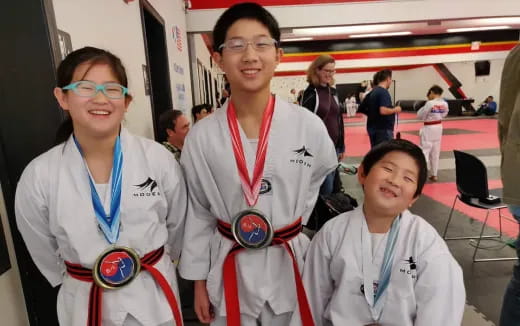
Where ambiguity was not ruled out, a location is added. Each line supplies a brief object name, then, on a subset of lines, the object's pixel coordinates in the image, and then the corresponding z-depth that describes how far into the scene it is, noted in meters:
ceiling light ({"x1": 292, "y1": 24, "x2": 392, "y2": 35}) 9.96
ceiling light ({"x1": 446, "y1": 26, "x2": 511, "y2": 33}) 13.55
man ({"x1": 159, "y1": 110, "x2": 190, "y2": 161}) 3.18
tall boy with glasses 1.26
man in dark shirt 4.89
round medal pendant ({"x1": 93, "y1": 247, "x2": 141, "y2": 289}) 1.14
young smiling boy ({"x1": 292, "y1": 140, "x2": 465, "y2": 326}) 1.25
